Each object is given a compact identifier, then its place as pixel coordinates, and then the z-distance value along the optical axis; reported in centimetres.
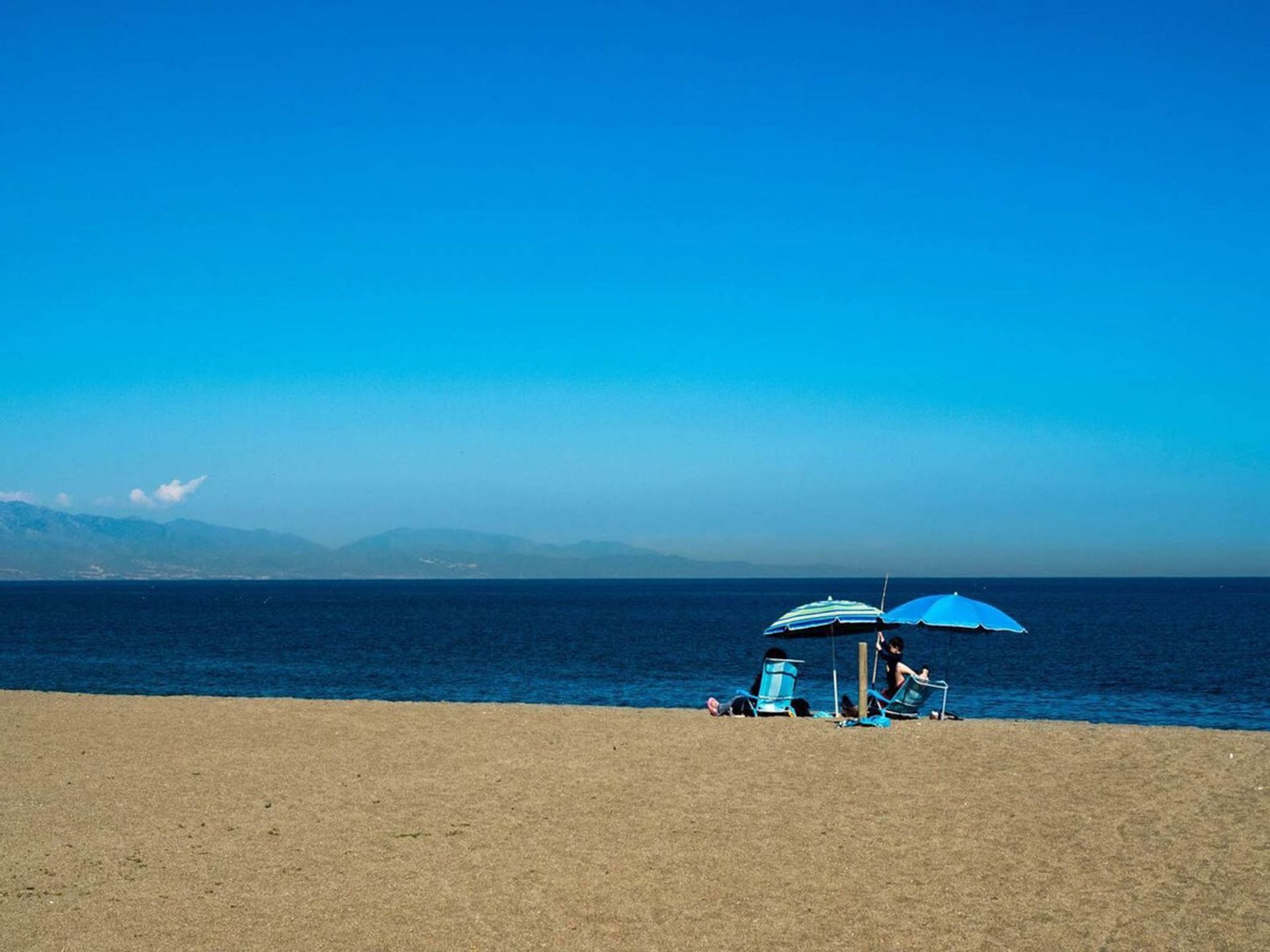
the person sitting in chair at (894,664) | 1888
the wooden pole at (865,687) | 1752
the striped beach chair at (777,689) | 1877
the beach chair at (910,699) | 1775
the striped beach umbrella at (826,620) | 1783
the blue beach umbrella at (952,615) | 1752
